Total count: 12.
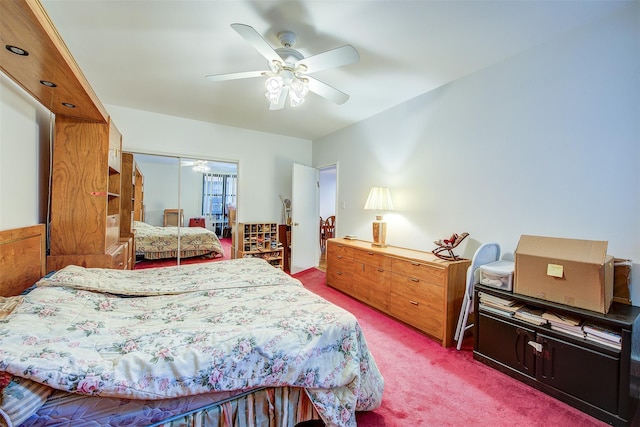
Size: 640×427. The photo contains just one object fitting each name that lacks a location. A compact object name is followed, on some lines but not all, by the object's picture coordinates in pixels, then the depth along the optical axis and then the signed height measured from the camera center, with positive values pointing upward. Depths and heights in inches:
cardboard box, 60.9 -13.5
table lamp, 129.4 +4.4
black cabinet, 57.8 -36.2
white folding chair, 86.4 -20.7
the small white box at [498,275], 76.9 -17.9
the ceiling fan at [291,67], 67.5 +42.4
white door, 179.3 -4.6
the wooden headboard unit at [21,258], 59.5 -13.6
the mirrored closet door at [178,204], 153.1 +3.5
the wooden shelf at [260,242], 168.7 -21.2
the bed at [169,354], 35.9 -23.4
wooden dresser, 92.1 -29.0
